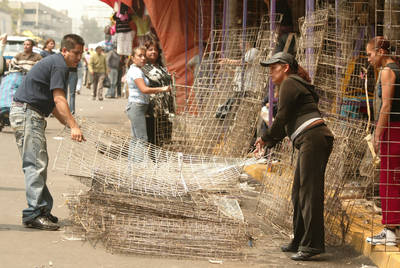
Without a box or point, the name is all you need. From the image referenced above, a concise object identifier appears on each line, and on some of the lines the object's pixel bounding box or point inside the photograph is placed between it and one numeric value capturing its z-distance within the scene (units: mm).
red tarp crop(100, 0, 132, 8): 15809
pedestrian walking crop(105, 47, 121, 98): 26088
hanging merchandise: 16016
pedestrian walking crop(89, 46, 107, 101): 25469
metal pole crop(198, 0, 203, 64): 12977
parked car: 30469
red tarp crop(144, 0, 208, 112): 13680
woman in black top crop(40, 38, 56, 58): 17422
